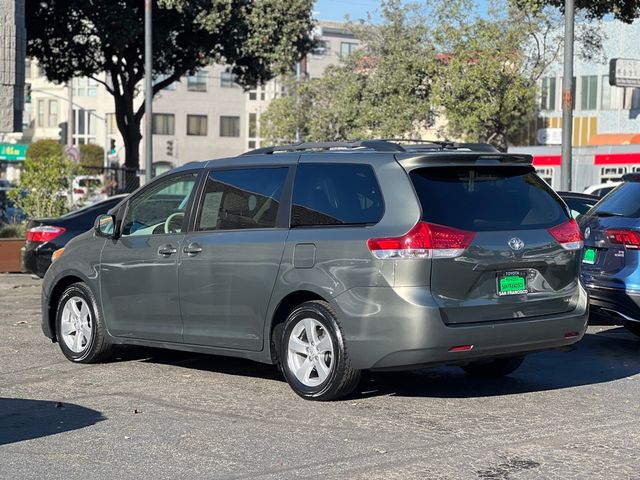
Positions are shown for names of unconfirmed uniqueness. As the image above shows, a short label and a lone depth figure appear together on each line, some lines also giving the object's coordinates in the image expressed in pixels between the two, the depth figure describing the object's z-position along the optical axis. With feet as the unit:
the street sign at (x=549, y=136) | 177.27
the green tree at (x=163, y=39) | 105.09
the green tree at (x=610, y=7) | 66.80
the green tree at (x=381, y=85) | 161.48
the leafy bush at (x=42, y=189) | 69.87
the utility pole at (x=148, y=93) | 85.05
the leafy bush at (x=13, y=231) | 69.10
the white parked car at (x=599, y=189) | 100.93
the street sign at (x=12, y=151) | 258.98
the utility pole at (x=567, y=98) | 63.36
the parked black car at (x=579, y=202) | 48.75
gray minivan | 25.86
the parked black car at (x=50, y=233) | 51.98
